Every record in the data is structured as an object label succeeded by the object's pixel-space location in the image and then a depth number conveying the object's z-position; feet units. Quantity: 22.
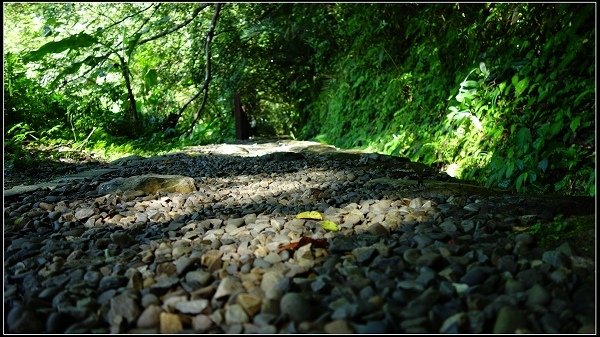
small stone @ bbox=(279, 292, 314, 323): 3.58
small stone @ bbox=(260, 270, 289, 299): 3.96
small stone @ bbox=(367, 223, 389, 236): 5.63
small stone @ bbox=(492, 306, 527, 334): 3.24
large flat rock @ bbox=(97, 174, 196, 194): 9.32
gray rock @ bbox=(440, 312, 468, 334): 3.30
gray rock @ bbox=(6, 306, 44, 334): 3.64
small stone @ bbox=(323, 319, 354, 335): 3.33
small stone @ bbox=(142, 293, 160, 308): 3.90
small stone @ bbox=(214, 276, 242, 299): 3.97
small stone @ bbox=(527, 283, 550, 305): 3.59
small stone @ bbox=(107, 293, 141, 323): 3.74
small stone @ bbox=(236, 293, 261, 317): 3.70
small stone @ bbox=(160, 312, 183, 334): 3.54
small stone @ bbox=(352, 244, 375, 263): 4.69
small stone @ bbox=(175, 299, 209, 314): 3.77
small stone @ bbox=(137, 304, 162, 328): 3.65
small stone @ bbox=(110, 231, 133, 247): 5.85
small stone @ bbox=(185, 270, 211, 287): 4.31
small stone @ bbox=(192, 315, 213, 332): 3.55
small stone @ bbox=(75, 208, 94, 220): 7.27
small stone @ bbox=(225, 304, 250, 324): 3.59
